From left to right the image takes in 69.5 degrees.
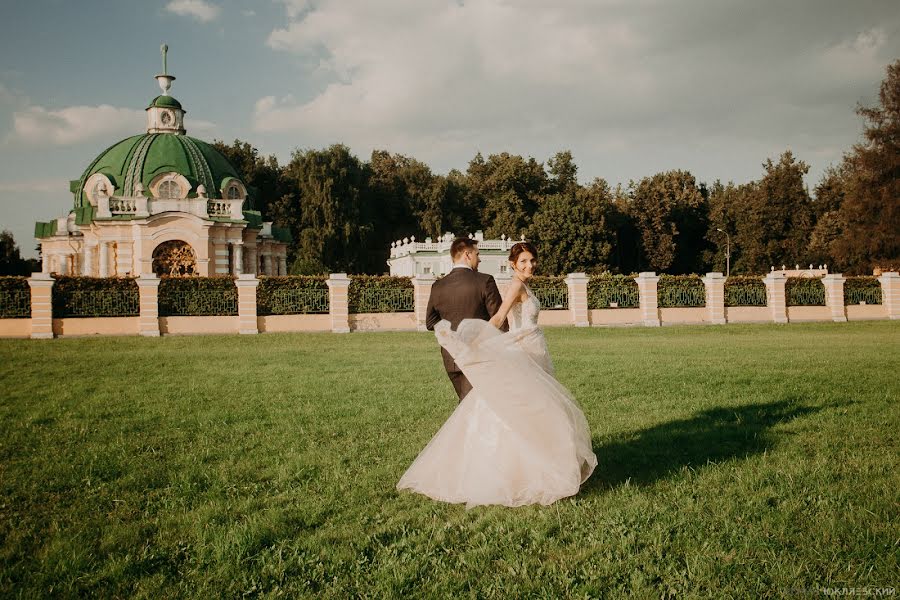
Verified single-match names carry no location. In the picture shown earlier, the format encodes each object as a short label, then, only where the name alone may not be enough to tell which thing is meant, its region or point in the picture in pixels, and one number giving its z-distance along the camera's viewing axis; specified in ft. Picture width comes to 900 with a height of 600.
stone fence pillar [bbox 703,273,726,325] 90.48
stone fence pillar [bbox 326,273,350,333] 81.05
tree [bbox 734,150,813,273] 200.54
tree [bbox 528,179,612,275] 181.88
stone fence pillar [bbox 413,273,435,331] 84.28
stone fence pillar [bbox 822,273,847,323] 96.48
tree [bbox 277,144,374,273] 180.75
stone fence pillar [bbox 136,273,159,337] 74.69
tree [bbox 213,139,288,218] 206.28
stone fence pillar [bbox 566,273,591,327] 87.66
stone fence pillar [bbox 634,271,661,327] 88.89
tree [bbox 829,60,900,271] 139.54
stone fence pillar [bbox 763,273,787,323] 93.30
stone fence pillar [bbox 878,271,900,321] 98.53
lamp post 203.91
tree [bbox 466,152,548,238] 207.21
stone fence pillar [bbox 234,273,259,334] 77.80
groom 18.76
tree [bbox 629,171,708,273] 206.28
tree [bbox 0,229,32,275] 214.07
